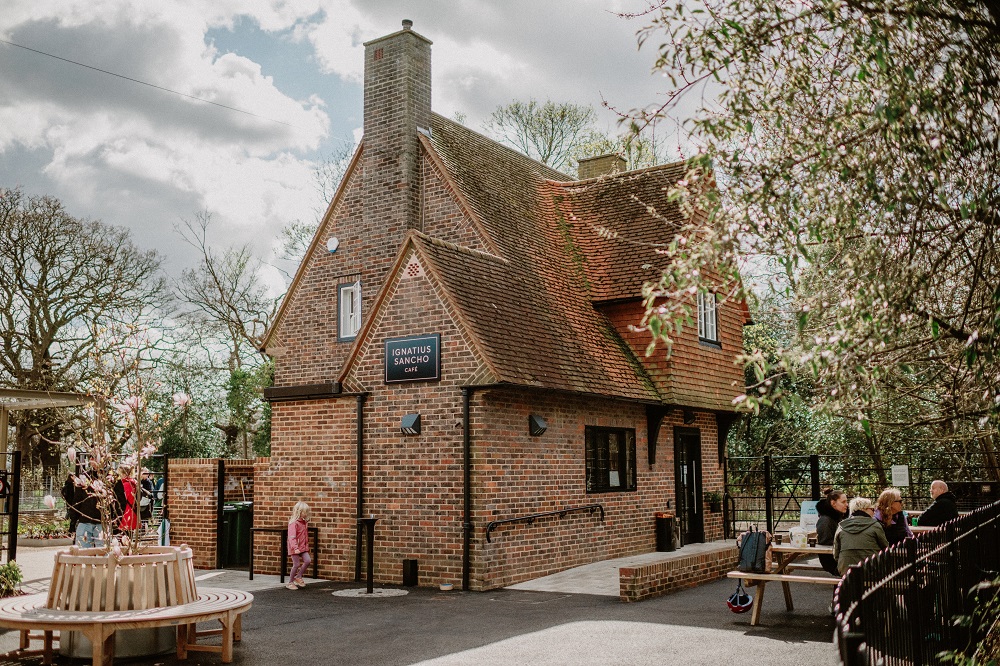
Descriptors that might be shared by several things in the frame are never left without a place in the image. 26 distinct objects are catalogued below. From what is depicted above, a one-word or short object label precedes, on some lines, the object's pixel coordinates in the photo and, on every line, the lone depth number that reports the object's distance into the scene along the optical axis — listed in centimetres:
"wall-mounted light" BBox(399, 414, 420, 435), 1377
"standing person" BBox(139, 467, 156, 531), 1698
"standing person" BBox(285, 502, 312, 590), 1375
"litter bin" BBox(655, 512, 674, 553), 1723
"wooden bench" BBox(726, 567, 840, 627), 1003
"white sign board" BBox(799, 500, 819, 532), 1322
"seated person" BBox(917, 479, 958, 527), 1166
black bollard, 1292
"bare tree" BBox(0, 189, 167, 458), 2714
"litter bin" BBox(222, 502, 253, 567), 1673
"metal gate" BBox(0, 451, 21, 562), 1259
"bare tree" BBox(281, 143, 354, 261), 3334
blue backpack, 1045
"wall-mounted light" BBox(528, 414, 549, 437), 1403
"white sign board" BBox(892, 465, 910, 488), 1770
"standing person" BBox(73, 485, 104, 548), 1314
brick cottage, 1359
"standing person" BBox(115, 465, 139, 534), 1331
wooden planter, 838
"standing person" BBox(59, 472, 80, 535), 1455
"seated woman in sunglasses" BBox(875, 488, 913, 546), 1112
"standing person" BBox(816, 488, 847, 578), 1116
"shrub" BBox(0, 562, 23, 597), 1163
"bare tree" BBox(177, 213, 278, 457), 3172
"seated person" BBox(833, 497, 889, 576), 951
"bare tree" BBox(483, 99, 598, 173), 3397
